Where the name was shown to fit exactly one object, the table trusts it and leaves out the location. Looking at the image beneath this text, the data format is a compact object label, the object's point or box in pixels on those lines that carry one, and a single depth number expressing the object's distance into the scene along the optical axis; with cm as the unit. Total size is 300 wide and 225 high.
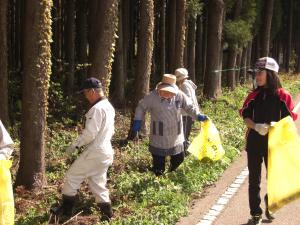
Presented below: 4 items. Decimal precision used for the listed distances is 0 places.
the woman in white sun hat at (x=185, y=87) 1063
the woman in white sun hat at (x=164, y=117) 898
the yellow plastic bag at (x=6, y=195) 538
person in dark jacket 667
